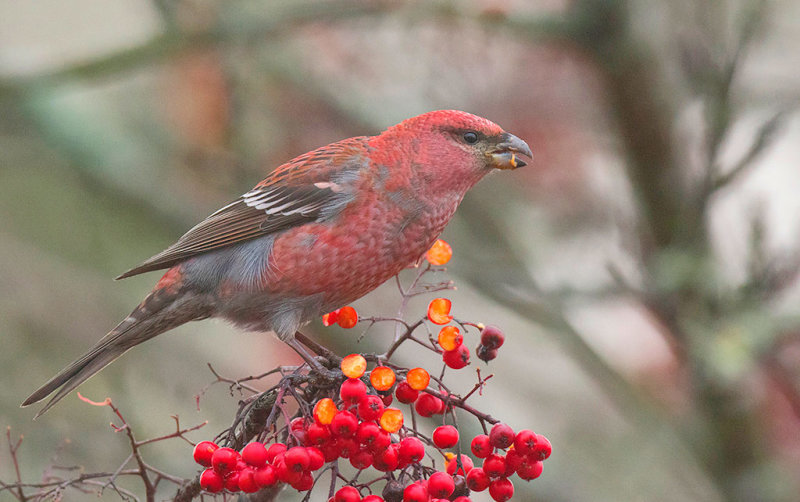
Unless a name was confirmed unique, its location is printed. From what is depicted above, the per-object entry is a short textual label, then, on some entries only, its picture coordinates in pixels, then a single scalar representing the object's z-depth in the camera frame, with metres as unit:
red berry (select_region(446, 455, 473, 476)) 5.23
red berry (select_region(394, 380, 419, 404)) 5.16
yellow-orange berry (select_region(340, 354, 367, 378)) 4.97
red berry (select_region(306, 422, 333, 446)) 4.98
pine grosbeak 7.24
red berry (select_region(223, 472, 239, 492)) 5.05
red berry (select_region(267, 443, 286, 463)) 5.06
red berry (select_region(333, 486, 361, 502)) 4.86
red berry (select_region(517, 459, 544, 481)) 5.20
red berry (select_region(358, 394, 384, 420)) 4.98
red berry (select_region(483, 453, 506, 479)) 5.18
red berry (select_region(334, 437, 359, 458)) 4.98
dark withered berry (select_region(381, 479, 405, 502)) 4.88
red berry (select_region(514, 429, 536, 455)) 5.14
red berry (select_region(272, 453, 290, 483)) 4.89
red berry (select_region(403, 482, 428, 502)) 4.71
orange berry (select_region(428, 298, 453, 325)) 5.14
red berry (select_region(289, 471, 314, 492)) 4.88
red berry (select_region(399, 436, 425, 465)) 4.95
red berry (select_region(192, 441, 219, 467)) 5.21
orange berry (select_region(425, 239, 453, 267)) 6.47
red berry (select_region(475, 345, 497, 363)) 5.13
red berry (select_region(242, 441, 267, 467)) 5.00
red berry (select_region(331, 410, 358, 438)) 4.90
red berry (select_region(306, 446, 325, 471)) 4.87
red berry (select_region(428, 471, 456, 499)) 4.76
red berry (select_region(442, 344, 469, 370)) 5.34
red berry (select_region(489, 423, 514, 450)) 4.99
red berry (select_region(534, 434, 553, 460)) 5.15
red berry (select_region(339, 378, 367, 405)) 4.96
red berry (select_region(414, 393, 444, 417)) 5.46
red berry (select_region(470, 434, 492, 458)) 5.18
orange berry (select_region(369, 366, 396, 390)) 5.01
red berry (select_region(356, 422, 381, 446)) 4.91
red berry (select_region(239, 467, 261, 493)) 5.00
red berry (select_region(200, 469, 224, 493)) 5.09
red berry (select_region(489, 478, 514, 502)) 5.17
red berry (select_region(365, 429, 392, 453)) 4.91
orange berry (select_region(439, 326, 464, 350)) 5.27
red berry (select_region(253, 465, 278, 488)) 4.98
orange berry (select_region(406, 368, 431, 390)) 4.98
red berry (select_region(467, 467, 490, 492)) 5.22
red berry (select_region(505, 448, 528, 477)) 5.18
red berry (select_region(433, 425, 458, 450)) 5.18
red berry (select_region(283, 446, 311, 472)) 4.83
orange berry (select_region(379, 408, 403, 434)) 4.99
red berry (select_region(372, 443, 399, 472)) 4.98
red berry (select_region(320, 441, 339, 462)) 5.04
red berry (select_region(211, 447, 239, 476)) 5.04
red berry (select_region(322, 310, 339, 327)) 6.55
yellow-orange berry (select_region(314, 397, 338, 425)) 4.97
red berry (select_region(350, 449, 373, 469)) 5.04
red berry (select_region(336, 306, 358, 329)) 6.47
